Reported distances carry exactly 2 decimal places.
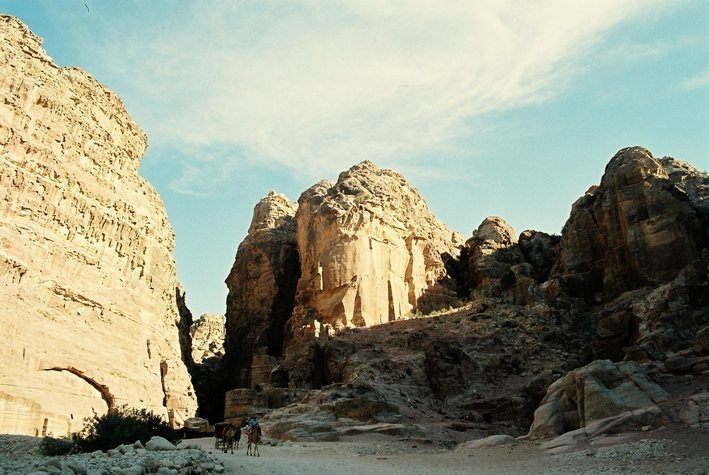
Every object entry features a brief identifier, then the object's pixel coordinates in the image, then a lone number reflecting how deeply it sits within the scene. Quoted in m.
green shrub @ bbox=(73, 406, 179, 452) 19.55
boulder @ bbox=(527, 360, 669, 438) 20.61
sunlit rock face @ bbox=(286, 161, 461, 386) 46.12
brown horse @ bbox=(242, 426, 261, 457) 20.70
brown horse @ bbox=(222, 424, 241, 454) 22.03
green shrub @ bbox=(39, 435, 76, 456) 18.81
